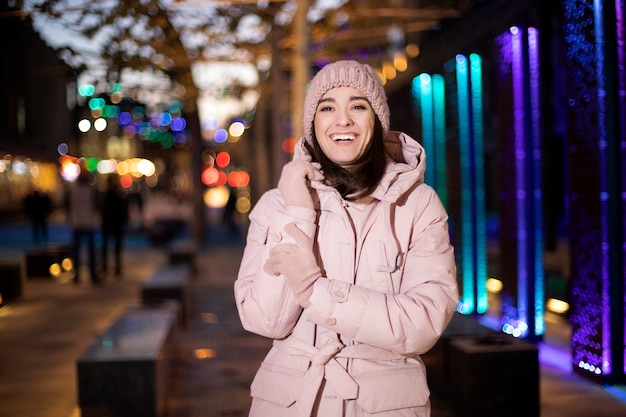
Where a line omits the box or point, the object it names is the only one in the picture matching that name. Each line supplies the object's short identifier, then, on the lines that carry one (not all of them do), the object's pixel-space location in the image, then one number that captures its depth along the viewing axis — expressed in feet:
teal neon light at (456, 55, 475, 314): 29.96
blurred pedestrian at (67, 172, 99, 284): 44.91
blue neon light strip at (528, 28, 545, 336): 24.34
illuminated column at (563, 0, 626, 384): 18.67
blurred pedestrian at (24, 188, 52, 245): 77.51
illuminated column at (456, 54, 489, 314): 29.35
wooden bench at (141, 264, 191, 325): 30.50
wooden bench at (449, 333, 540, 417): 17.08
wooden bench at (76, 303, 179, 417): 16.83
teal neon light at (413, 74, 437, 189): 34.68
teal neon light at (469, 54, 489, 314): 29.27
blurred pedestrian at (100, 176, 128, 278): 47.65
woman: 6.86
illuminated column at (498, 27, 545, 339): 24.57
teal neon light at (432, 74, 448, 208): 33.14
